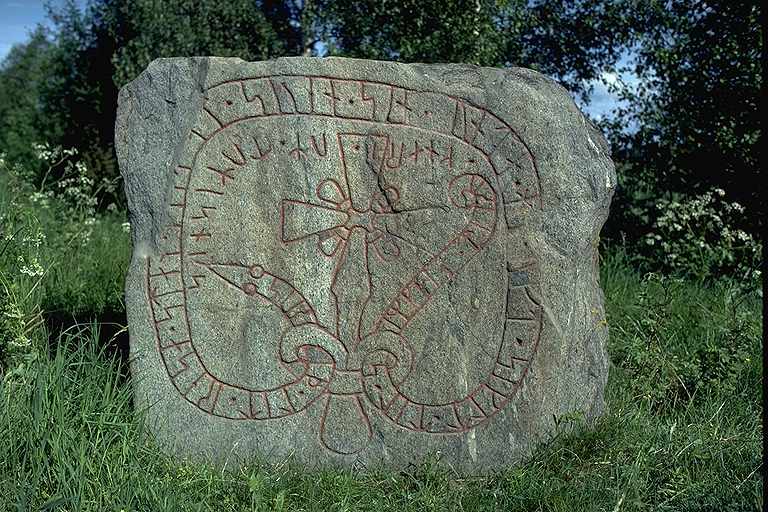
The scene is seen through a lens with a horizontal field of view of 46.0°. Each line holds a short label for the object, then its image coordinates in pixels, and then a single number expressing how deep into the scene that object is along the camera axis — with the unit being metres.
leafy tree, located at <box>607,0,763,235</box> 5.91
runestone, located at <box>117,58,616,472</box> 3.36
